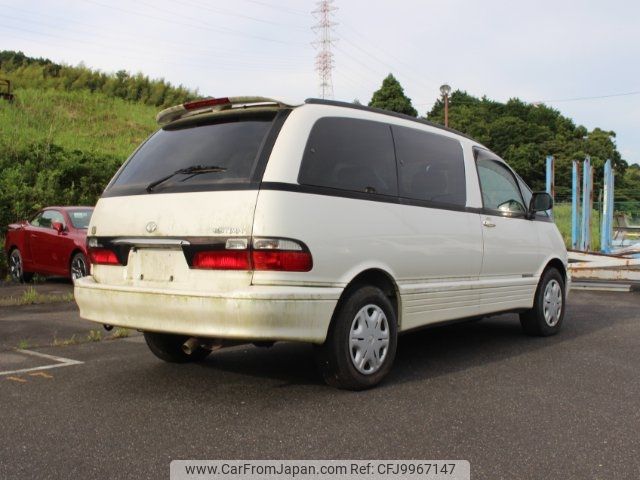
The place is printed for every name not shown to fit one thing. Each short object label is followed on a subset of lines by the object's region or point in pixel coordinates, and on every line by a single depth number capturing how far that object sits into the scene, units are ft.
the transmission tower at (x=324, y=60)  182.80
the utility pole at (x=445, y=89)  96.51
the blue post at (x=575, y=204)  61.52
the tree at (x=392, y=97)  177.17
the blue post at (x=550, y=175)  59.88
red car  35.78
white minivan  12.78
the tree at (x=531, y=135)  215.51
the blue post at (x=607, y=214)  61.41
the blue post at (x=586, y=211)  60.39
